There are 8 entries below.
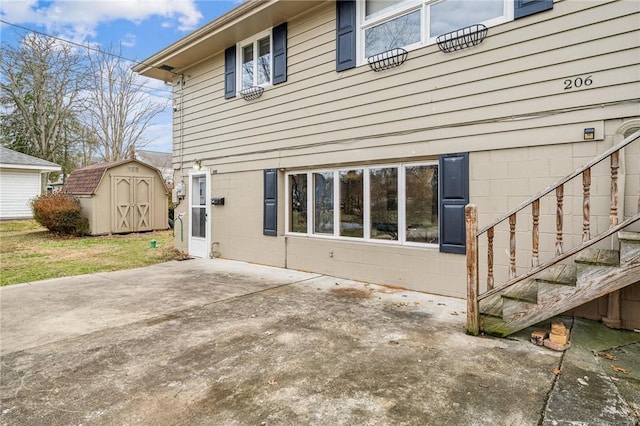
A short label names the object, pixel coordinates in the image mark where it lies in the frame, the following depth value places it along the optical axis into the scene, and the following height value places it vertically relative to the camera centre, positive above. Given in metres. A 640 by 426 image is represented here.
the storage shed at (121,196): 11.47 +0.34
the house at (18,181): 15.52 +1.12
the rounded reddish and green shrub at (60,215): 10.92 -0.29
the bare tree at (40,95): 18.39 +6.06
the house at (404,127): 3.51 +1.02
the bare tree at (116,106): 19.44 +5.66
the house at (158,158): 30.92 +4.34
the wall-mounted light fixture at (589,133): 3.45 +0.69
